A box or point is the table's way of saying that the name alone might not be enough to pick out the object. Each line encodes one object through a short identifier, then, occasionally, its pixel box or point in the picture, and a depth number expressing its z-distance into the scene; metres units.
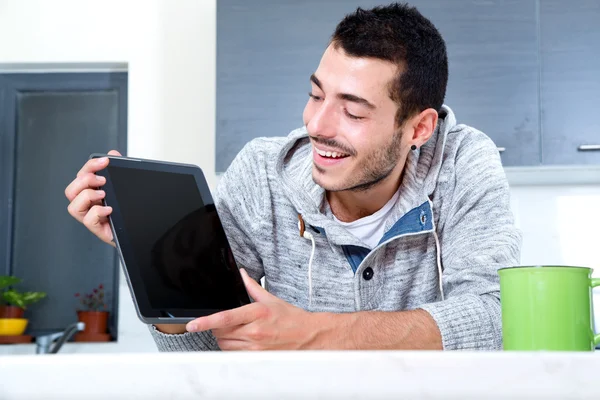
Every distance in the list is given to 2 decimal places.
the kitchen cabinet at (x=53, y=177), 3.24
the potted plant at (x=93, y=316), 3.06
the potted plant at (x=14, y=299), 3.05
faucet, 2.77
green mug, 0.75
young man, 1.45
